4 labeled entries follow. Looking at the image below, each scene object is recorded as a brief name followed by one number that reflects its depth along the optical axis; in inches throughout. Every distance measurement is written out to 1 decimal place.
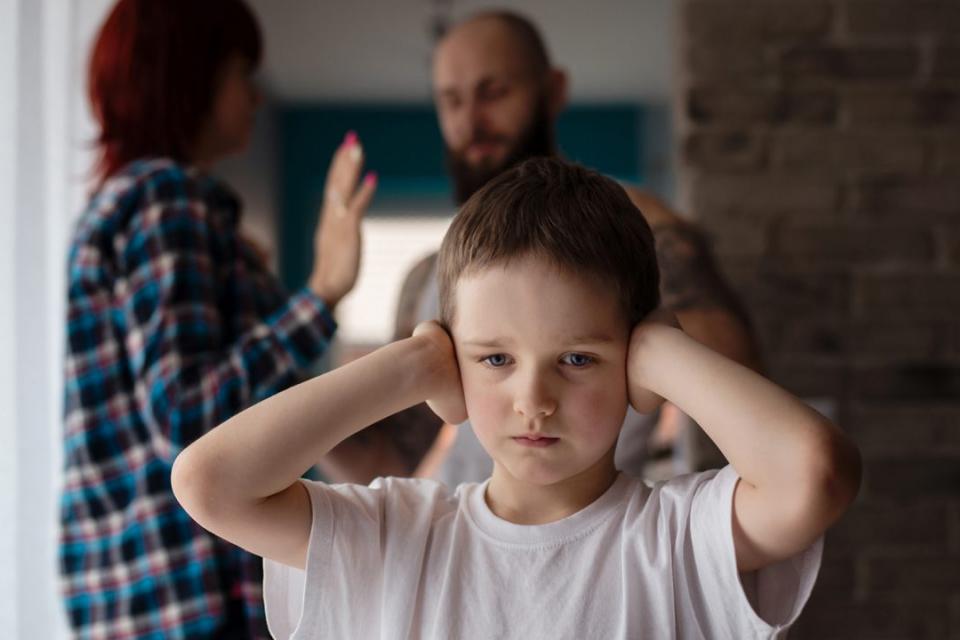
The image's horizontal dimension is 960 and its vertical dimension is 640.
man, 50.6
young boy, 26.8
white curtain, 49.8
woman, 41.9
